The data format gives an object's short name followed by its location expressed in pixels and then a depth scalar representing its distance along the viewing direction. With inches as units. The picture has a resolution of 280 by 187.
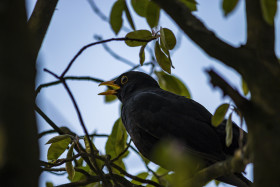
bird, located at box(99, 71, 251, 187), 315.6
